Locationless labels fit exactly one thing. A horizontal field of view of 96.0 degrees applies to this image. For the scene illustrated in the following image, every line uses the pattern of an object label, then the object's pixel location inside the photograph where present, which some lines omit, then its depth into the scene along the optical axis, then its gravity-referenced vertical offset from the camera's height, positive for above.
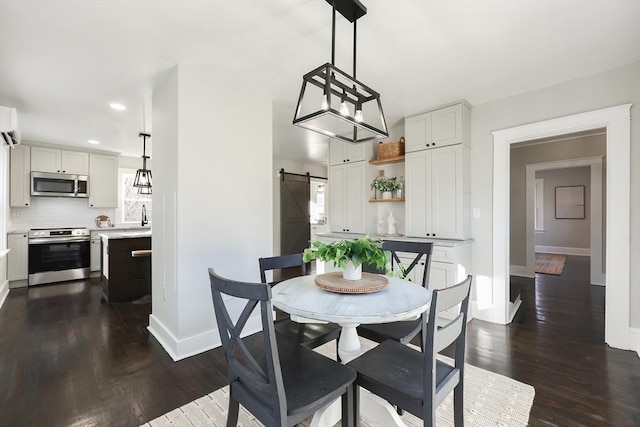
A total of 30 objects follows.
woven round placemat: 1.58 -0.42
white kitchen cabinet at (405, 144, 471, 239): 3.34 +0.24
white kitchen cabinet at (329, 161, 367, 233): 4.38 +0.24
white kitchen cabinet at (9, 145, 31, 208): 4.84 +0.60
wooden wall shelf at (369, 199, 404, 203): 4.03 +0.17
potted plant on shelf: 4.18 +0.39
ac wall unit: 3.25 +1.04
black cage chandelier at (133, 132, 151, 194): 4.53 +0.62
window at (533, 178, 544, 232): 8.70 +0.23
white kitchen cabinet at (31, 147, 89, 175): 5.04 +0.94
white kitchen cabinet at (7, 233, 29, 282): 4.61 -0.73
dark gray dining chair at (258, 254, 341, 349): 1.72 -0.75
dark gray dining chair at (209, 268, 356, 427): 1.11 -0.75
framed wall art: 8.01 +0.30
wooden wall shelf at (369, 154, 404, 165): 3.97 +0.74
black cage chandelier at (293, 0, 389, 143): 1.62 +0.66
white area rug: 1.69 -1.23
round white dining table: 1.31 -0.46
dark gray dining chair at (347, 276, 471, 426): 1.15 -0.75
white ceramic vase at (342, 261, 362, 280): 1.78 -0.37
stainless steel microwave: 5.01 +0.50
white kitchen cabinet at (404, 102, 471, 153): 3.34 +1.03
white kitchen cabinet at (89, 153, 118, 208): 5.61 +0.62
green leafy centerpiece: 1.66 -0.24
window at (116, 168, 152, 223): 6.14 +0.27
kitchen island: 3.87 -0.77
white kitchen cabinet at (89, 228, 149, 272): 5.36 -0.73
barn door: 6.69 -0.02
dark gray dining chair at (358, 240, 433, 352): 1.81 -0.77
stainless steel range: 4.82 -0.74
